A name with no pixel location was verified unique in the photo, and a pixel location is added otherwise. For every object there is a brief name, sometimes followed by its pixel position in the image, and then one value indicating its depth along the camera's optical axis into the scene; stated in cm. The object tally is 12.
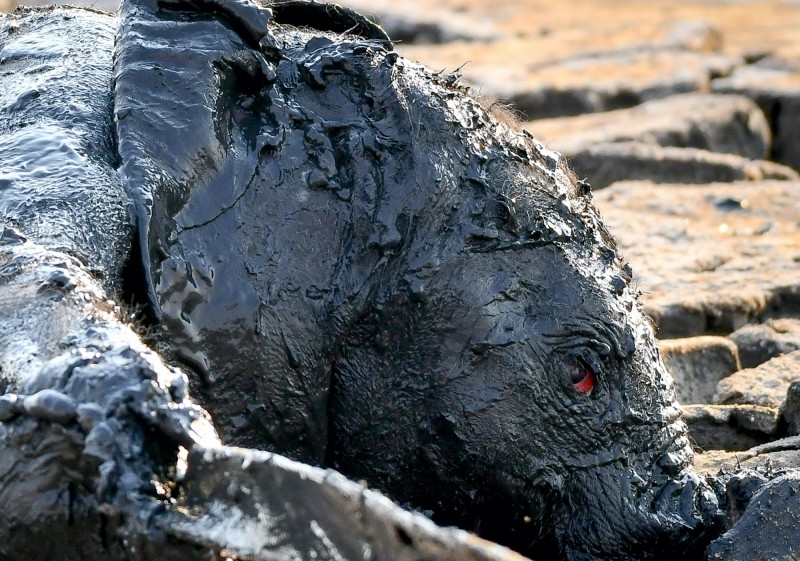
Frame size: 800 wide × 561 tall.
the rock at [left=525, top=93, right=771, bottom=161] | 1656
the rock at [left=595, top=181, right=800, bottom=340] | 1095
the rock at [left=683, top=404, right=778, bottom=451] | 845
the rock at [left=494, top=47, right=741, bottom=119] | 1844
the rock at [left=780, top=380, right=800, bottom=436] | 790
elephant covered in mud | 523
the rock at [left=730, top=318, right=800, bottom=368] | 1023
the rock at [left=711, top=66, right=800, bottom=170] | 1828
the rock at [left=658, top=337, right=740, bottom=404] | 966
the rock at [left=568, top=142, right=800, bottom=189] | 1517
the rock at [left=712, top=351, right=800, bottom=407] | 914
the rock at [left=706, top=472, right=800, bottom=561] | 570
